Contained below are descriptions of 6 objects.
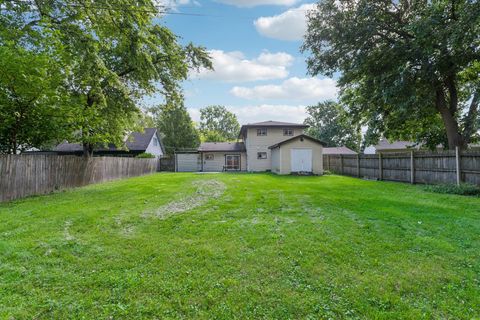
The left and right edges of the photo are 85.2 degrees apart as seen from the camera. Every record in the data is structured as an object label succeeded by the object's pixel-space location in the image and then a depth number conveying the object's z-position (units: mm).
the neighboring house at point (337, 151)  33250
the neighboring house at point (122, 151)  25203
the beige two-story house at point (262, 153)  19469
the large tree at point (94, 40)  9383
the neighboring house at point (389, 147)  32369
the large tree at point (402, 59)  9992
